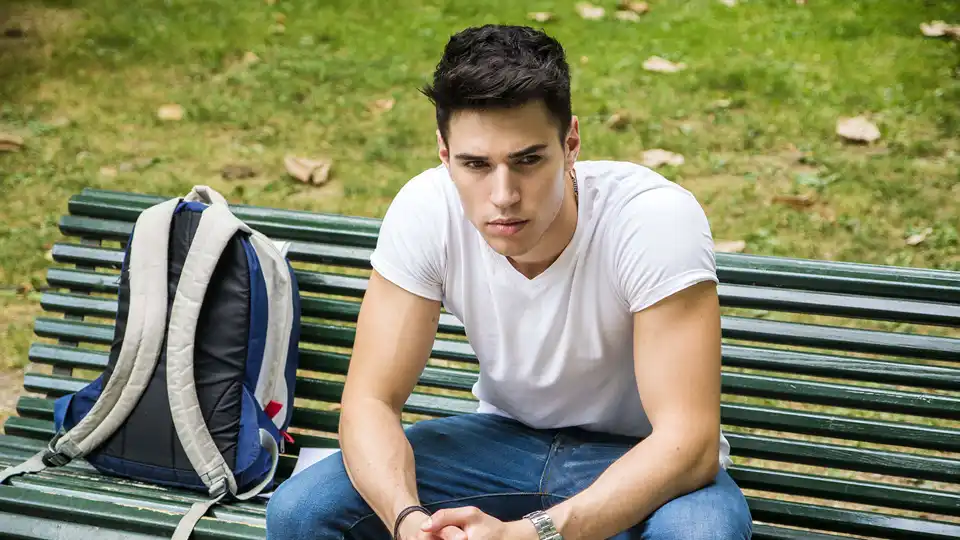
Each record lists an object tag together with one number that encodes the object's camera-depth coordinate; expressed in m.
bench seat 2.94
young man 2.48
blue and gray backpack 3.12
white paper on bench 3.24
